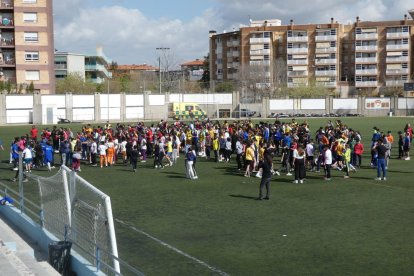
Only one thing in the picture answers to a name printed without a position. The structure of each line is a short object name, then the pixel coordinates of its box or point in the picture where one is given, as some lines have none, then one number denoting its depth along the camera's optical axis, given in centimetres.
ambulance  6956
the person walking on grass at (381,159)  1959
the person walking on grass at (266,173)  1667
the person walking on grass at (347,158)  2134
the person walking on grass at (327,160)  2008
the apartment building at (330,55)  10200
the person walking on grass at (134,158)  2364
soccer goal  839
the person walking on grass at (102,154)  2528
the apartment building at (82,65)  10044
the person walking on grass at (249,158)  2155
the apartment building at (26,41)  6869
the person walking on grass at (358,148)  2342
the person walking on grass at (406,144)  2719
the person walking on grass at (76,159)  2302
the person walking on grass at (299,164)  1931
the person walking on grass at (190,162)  2097
